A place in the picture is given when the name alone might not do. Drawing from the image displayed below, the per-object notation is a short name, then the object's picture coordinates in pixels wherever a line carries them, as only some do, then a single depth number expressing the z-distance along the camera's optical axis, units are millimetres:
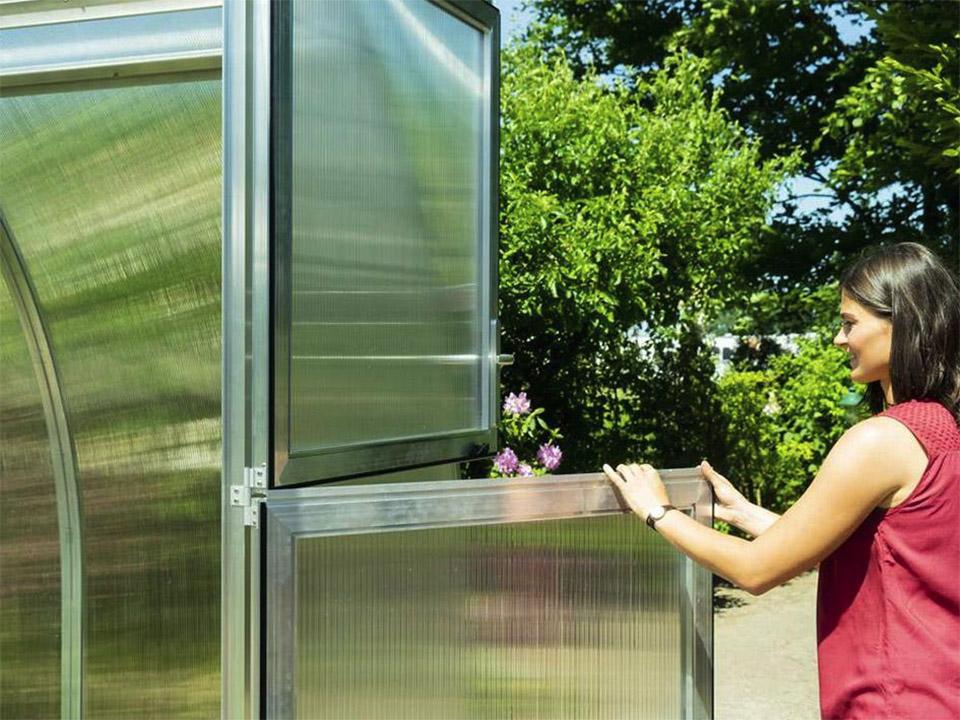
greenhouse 2008
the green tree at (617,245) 6496
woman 1870
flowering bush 5457
